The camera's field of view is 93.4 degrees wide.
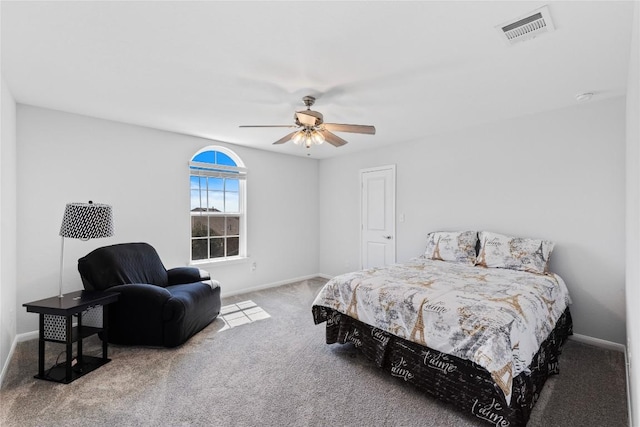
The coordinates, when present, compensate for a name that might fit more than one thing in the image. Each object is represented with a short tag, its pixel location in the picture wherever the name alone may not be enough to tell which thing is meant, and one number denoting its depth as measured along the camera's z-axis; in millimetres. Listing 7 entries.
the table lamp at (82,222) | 2584
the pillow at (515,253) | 3090
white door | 4797
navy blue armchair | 2893
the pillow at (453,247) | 3605
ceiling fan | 2646
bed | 1835
